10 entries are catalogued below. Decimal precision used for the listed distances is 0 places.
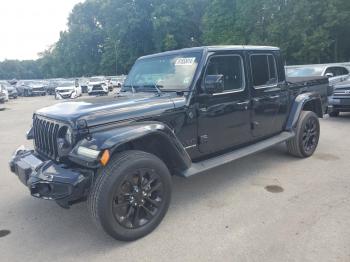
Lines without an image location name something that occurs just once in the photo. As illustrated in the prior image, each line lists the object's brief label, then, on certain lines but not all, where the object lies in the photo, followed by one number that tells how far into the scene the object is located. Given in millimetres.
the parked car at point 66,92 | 24203
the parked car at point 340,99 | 9043
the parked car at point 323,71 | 11242
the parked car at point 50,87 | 33219
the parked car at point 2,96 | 18953
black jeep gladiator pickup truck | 2975
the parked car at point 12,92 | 28148
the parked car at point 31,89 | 31934
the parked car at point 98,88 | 25044
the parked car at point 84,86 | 31177
